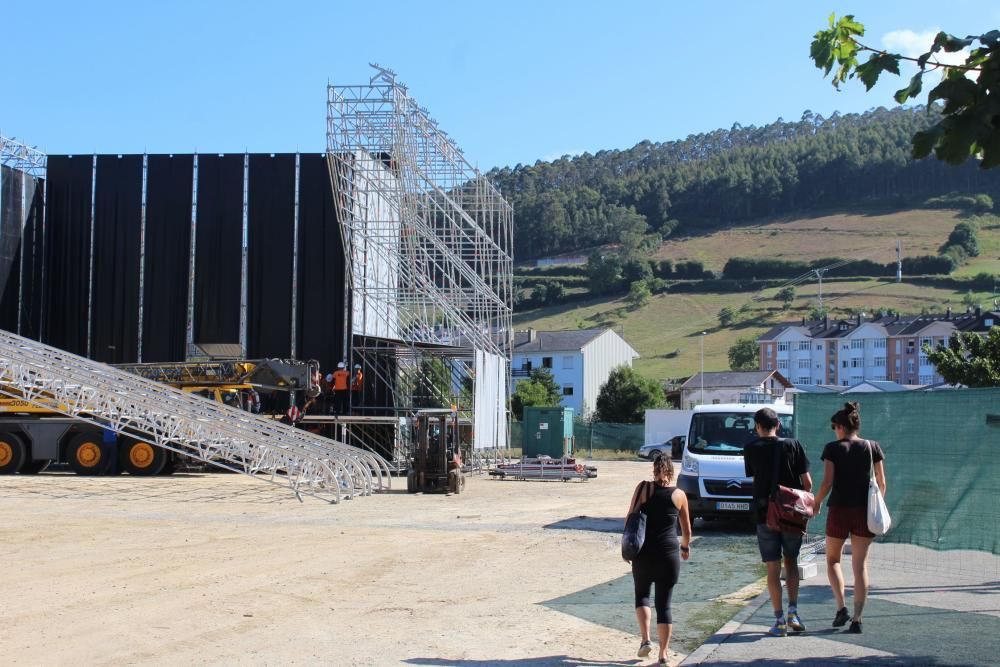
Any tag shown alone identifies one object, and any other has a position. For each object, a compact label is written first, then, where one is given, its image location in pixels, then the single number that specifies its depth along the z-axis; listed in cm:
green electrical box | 4569
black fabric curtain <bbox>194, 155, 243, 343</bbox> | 3741
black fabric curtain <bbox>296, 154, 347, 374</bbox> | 3634
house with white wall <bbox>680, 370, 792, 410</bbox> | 8550
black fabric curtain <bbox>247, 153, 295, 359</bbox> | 3688
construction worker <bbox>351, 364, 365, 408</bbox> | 3472
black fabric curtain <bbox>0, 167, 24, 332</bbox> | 3728
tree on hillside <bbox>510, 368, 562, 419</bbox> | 7188
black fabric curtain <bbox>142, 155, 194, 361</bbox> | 3778
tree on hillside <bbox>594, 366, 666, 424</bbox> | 7269
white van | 1662
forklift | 2572
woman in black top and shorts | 859
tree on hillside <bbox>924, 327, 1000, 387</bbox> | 3206
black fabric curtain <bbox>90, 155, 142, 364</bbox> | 3809
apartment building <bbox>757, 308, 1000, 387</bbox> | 10400
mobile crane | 2972
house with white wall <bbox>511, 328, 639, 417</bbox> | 9100
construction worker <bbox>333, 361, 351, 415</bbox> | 3312
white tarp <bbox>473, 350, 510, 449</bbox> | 3434
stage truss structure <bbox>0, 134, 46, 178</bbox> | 3741
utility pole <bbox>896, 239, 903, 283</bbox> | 13338
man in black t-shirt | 858
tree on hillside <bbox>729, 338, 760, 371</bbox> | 11100
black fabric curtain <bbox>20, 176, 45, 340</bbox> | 3838
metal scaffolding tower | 3366
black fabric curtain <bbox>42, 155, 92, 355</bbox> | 3834
